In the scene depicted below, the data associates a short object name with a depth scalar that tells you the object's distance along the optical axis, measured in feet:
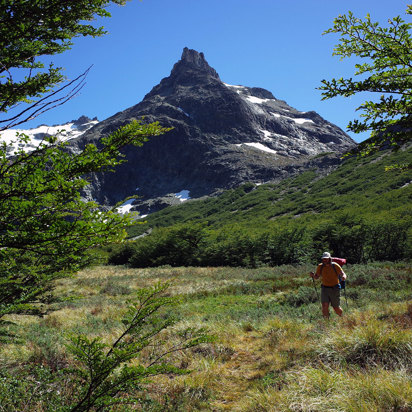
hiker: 24.27
